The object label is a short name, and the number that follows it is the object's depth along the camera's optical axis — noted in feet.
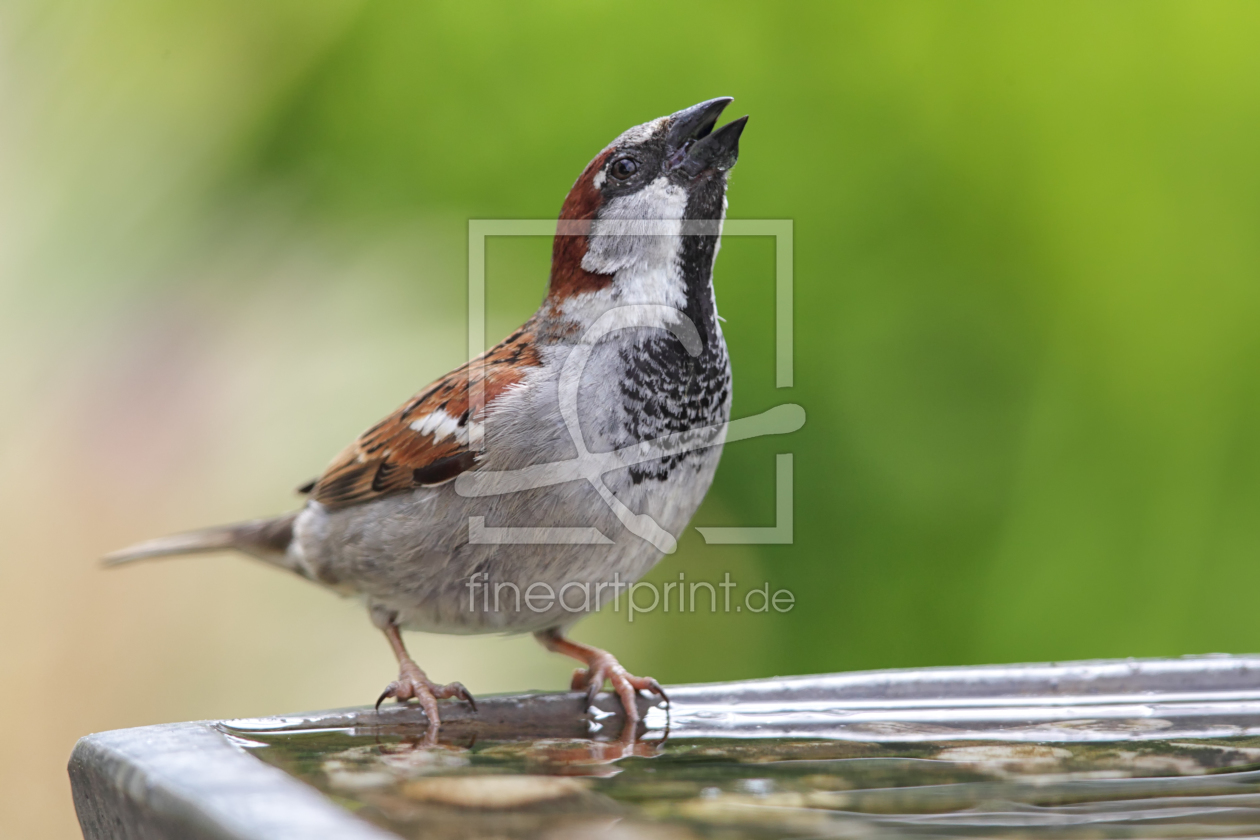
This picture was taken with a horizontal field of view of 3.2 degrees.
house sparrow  13.49
